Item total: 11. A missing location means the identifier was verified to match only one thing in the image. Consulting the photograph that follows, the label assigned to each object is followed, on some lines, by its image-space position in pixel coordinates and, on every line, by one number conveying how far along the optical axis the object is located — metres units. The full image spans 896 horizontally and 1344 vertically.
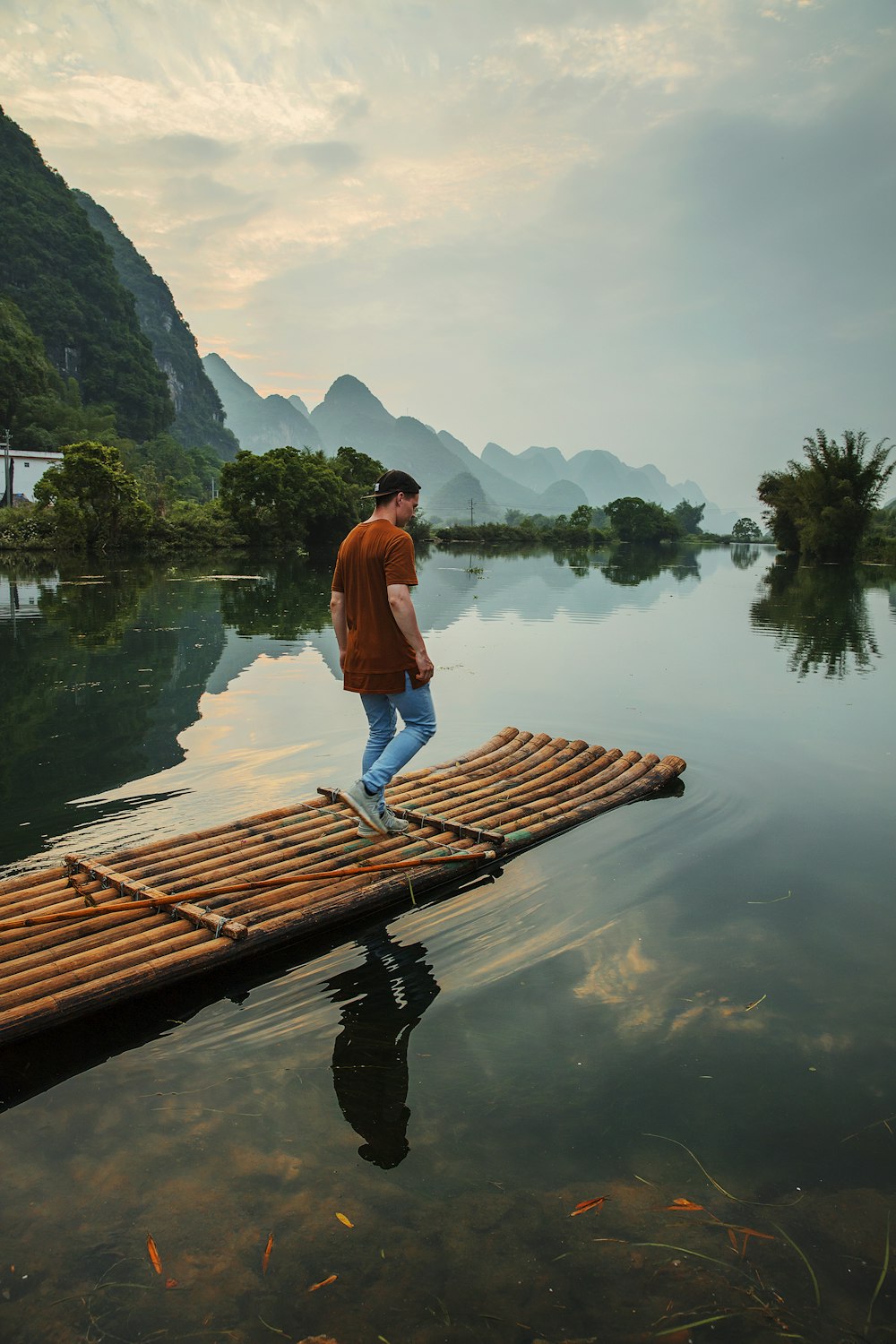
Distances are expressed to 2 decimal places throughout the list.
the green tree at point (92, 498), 38.88
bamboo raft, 3.66
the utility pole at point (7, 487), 61.62
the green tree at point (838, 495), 48.38
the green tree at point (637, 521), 97.62
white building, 64.31
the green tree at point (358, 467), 65.25
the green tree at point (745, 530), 140.31
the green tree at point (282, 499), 50.09
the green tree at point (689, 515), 142.25
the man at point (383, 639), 4.95
